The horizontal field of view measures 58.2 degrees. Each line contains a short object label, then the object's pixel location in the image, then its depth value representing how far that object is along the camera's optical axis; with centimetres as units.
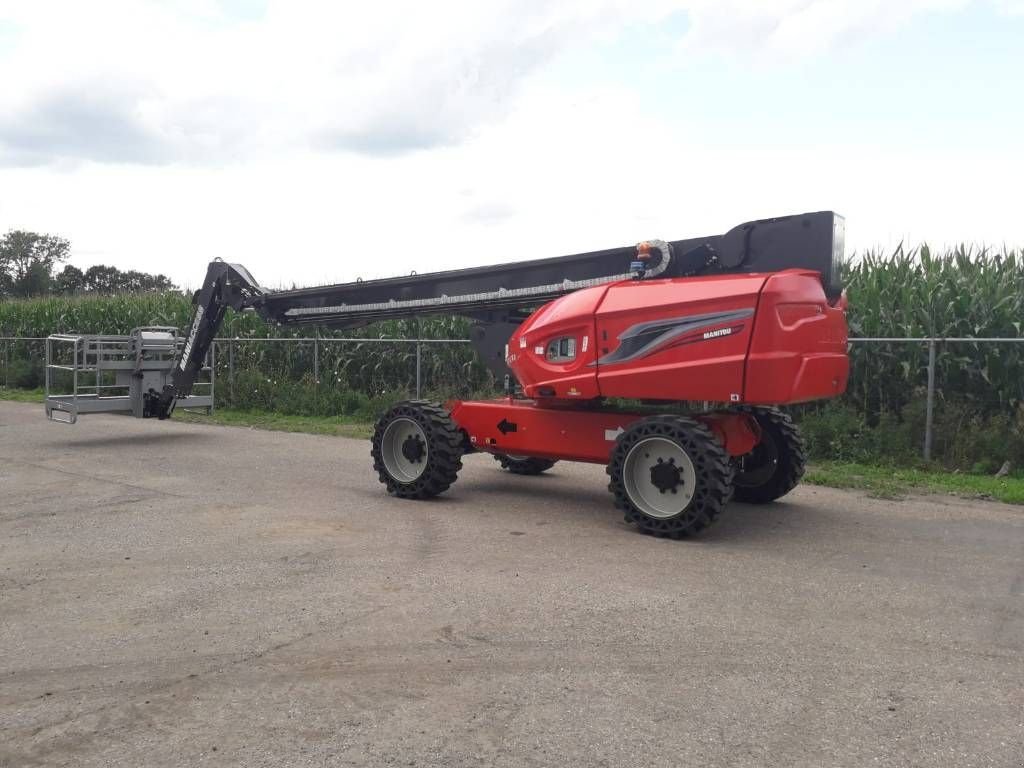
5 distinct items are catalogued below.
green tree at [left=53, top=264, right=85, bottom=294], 6279
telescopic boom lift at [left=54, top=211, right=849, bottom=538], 752
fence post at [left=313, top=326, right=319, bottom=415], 1816
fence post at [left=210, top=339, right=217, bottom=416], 1562
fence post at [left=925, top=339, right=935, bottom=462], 1147
